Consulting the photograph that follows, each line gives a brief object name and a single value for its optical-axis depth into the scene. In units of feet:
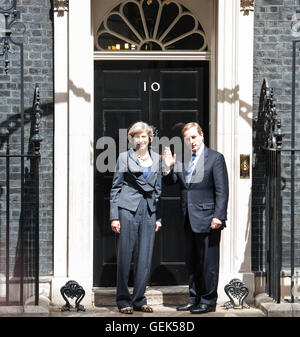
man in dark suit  29.91
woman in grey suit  29.78
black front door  32.81
